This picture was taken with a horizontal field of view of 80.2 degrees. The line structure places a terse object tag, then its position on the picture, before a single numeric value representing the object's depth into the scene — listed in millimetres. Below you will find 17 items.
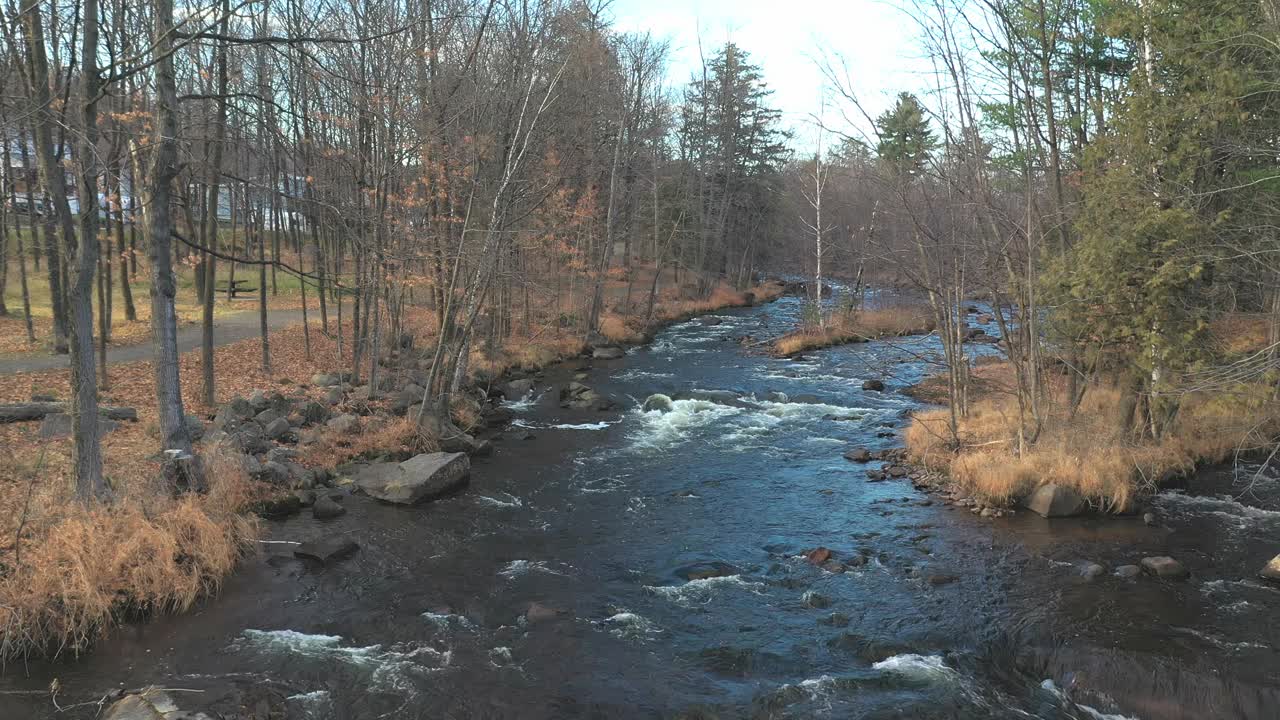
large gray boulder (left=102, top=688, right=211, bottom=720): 6516
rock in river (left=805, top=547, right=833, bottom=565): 10594
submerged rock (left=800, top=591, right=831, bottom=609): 9305
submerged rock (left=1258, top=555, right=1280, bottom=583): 9477
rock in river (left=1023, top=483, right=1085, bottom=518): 12070
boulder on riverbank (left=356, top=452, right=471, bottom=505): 12562
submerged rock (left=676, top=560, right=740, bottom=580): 10125
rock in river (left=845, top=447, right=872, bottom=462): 15383
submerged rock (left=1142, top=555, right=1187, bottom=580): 9727
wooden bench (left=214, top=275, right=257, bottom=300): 32000
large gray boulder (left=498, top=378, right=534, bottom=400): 21078
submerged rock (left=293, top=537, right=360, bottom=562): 10148
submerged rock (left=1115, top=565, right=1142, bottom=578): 9805
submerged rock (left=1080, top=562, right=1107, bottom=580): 9836
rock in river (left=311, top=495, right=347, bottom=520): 11727
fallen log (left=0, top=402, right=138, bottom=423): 12961
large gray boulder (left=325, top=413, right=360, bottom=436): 15258
